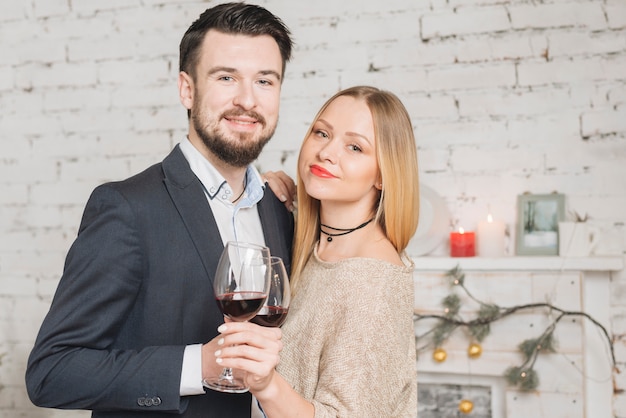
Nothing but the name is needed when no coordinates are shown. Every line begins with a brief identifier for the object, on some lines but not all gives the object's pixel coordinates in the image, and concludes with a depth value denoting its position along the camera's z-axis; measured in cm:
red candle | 290
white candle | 289
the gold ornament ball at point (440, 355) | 289
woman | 141
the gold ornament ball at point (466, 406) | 290
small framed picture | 288
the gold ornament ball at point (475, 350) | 286
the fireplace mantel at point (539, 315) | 281
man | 137
